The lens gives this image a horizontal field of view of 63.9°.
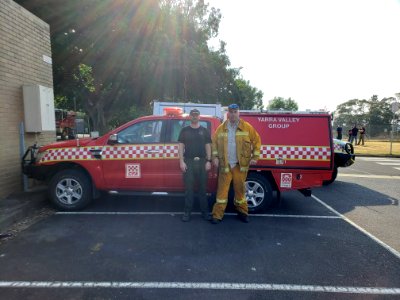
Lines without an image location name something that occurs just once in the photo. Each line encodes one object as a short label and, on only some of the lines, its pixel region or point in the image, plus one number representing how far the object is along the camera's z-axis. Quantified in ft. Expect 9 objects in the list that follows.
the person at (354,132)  78.07
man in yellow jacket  17.12
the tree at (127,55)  46.44
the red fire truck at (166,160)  19.03
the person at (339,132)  64.34
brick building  20.33
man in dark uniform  17.17
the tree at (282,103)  306.96
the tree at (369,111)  223.88
